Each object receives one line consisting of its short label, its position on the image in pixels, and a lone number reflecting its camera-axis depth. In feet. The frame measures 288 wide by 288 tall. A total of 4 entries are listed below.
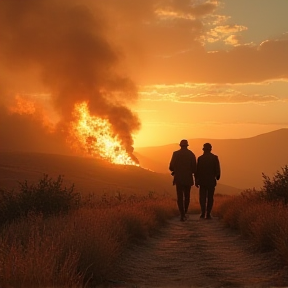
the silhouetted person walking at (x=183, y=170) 53.62
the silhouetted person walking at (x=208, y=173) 55.83
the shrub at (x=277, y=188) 47.14
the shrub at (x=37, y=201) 44.75
